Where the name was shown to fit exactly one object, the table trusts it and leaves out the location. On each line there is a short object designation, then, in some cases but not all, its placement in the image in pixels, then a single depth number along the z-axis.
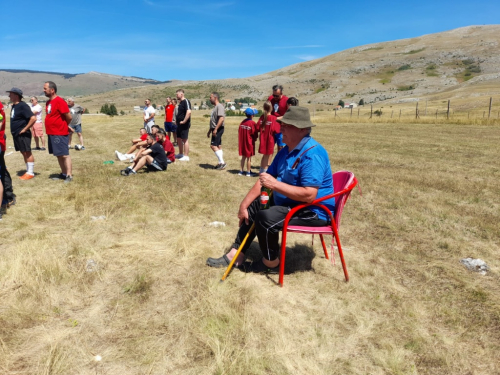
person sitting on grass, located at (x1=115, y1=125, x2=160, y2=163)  10.07
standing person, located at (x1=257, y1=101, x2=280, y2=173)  7.92
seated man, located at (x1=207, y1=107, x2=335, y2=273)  3.14
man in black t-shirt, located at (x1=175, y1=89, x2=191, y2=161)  9.85
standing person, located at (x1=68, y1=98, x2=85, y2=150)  12.14
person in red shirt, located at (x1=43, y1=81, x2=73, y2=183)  6.79
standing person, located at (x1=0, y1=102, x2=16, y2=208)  5.39
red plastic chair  3.21
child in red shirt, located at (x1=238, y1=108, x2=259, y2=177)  8.30
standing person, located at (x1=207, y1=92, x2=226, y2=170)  8.98
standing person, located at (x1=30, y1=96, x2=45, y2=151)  12.20
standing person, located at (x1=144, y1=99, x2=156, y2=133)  12.74
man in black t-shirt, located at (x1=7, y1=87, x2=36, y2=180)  7.03
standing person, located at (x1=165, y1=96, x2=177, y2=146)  11.66
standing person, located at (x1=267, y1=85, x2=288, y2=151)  8.12
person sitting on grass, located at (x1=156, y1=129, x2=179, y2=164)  9.03
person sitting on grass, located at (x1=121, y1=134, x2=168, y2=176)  8.38
